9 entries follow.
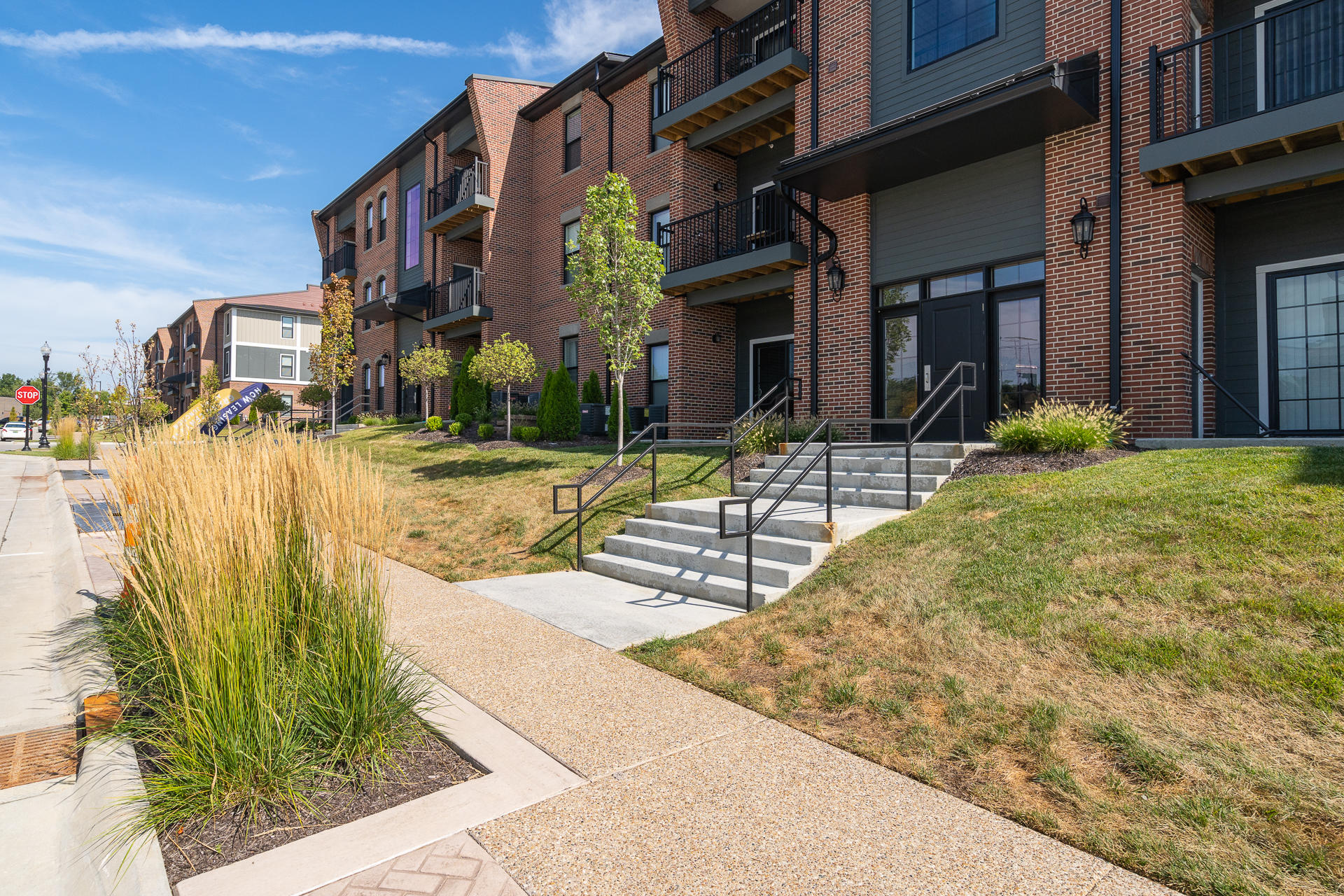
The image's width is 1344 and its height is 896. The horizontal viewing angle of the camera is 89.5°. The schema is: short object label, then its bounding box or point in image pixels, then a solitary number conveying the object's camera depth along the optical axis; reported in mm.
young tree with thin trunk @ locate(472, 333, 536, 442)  15117
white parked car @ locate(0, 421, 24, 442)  51997
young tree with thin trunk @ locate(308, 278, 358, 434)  22156
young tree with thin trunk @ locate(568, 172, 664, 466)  10789
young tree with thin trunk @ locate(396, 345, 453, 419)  19438
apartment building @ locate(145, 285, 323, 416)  45312
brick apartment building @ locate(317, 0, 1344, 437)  8258
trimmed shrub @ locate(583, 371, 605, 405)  16062
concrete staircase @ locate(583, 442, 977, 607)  6258
